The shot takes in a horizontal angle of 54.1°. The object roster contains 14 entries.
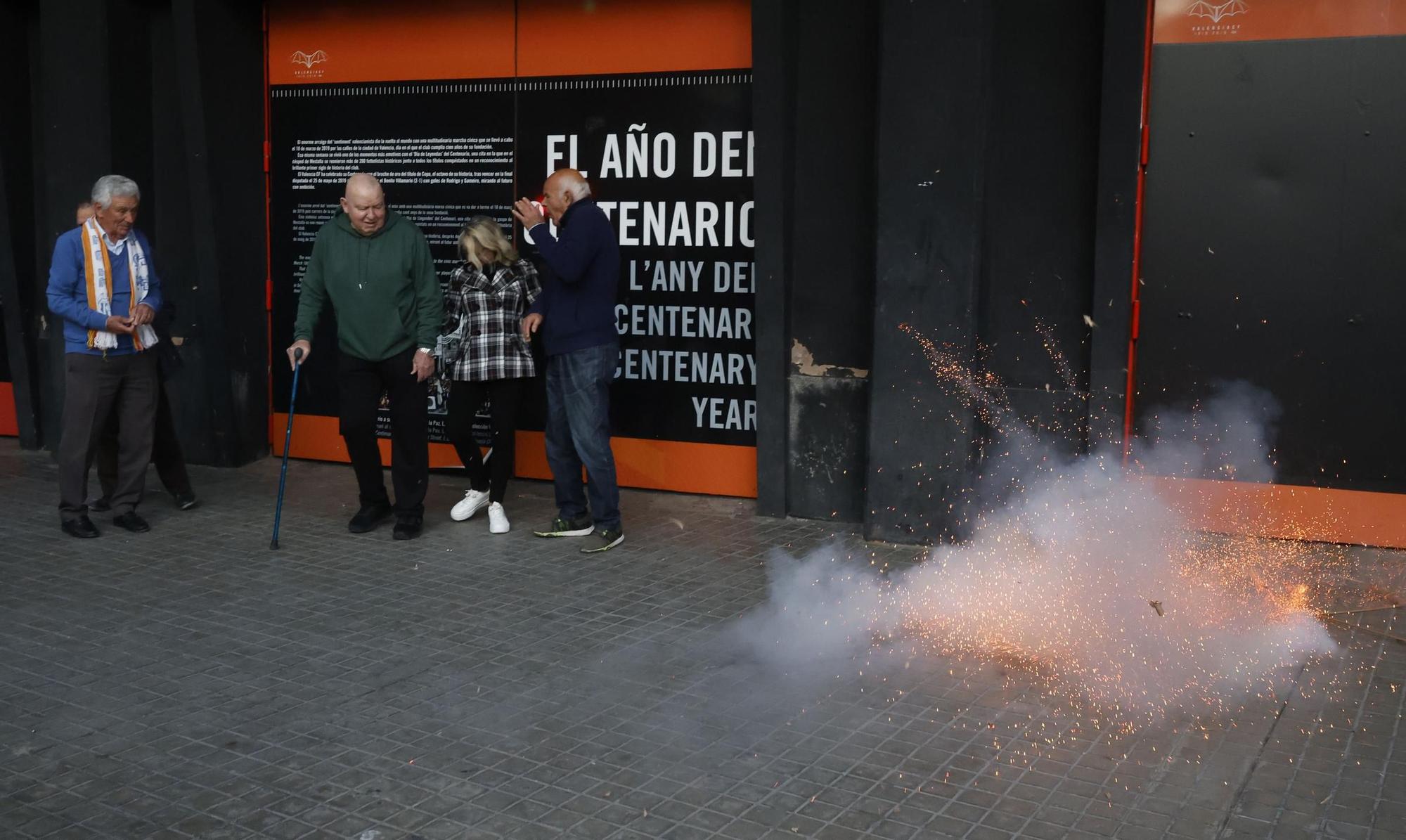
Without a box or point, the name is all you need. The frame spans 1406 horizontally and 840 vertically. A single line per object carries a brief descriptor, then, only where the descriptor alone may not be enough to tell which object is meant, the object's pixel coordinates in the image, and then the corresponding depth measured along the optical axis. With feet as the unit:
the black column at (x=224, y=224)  29.78
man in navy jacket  22.82
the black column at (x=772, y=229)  24.61
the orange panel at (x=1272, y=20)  21.89
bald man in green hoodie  23.91
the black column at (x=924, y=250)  22.99
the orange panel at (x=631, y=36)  26.48
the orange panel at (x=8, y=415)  34.40
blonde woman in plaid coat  24.67
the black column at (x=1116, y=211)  22.70
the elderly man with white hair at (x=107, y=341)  23.76
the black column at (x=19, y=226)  32.30
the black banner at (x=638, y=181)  26.91
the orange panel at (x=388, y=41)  28.76
